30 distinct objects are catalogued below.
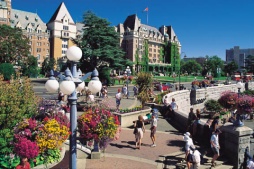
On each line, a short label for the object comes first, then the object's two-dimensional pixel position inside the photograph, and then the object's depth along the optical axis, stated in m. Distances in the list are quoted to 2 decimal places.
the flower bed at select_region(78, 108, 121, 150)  8.20
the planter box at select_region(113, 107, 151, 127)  16.61
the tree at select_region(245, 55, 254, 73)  111.19
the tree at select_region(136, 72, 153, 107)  20.54
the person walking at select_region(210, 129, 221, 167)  10.52
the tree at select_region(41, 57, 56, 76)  78.16
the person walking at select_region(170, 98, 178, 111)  19.62
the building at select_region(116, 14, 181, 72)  109.69
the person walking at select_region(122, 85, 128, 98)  29.88
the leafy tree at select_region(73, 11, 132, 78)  43.94
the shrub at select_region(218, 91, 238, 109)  13.91
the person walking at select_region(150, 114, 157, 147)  12.59
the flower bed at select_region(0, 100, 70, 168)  7.01
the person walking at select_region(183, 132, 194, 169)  9.69
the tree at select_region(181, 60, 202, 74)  122.25
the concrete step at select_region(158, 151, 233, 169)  10.40
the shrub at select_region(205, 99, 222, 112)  29.55
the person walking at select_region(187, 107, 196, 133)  13.95
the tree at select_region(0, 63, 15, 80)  47.51
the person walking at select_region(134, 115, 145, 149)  11.94
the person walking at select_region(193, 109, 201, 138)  13.47
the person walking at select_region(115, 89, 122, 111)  20.50
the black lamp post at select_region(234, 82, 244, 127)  11.23
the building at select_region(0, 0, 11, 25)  76.94
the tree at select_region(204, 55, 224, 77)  110.18
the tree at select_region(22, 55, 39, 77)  59.47
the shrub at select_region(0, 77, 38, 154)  8.64
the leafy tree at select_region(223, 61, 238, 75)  115.12
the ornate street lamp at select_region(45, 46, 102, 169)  6.33
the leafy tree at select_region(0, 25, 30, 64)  54.66
